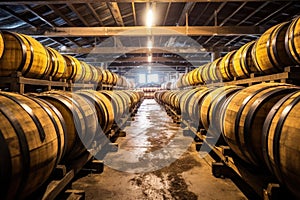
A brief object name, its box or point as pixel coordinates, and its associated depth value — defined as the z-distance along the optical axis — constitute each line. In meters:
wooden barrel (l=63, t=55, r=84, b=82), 5.35
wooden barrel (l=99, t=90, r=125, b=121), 5.09
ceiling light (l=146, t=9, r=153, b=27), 6.27
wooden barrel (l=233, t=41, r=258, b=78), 3.94
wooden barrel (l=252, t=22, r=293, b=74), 2.94
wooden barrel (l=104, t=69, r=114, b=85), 9.07
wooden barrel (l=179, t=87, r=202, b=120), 5.64
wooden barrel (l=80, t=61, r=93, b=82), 6.07
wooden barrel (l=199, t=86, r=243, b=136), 3.41
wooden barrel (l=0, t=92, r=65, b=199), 1.37
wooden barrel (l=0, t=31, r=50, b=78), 3.19
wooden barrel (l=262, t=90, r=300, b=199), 1.46
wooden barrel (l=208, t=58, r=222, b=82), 5.44
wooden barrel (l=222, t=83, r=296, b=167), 2.15
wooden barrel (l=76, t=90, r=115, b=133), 3.85
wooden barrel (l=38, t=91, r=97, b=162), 2.62
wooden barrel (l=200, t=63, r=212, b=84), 6.31
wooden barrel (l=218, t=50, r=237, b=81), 4.78
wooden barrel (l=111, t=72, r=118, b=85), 10.24
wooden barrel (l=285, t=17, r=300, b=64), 2.56
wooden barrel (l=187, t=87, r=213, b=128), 4.61
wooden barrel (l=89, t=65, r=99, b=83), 6.95
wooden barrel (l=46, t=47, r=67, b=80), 4.28
